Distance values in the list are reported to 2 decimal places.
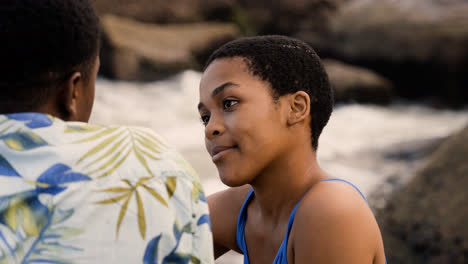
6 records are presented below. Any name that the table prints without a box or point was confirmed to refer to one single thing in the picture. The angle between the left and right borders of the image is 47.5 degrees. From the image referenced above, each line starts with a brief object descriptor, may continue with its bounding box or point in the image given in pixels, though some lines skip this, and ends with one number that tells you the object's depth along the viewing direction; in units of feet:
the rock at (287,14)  47.83
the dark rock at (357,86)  38.01
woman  4.98
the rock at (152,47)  32.71
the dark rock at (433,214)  11.12
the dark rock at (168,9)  39.29
